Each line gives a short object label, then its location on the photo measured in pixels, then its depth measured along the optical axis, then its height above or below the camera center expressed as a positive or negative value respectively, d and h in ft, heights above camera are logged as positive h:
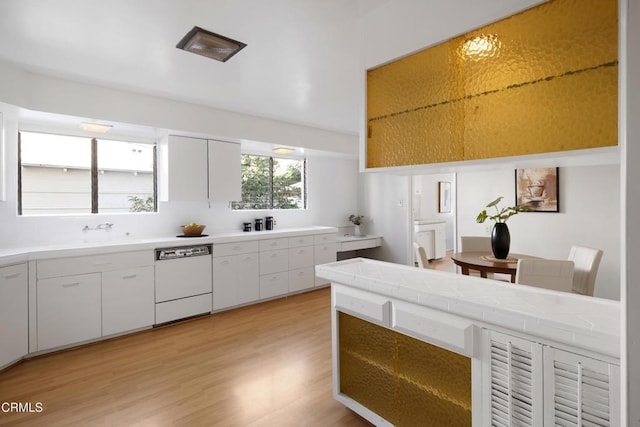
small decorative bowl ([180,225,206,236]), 13.70 -0.69
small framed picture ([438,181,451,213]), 28.50 +1.59
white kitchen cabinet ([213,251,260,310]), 13.66 -2.94
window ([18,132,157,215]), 11.65 +1.57
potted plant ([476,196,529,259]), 10.77 -0.91
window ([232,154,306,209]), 17.29 +1.79
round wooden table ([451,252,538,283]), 9.91 -1.63
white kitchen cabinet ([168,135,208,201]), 13.21 +1.96
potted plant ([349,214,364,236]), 21.21 -0.62
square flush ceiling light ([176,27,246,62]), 7.39 +4.19
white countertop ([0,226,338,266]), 9.64 -1.11
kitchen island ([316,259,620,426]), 3.71 -1.96
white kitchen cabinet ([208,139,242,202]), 14.35 +2.01
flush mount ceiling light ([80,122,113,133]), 11.26 +3.15
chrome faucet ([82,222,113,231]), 12.34 -0.47
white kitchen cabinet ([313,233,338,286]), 17.37 -2.01
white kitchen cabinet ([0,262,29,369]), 8.87 -2.87
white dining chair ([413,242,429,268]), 12.01 -1.64
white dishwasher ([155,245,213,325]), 12.21 -2.73
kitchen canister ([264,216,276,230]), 17.23 -0.49
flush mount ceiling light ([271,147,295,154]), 16.63 +3.38
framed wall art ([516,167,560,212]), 14.80 +1.18
